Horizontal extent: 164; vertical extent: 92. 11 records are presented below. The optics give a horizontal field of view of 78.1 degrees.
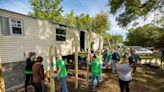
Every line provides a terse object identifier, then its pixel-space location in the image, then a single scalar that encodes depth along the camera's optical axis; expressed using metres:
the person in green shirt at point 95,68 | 4.61
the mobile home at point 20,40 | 5.28
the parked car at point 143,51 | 19.00
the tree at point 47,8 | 20.33
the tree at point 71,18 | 27.73
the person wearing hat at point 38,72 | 3.61
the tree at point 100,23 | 27.28
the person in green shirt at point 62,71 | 3.88
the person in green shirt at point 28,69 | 4.62
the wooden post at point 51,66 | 3.78
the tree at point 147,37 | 24.93
